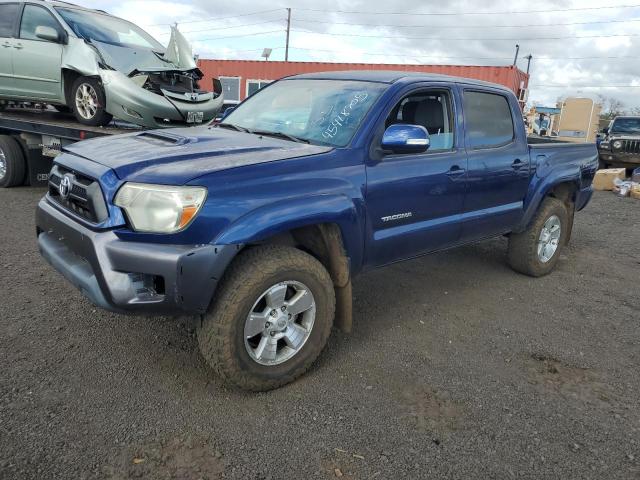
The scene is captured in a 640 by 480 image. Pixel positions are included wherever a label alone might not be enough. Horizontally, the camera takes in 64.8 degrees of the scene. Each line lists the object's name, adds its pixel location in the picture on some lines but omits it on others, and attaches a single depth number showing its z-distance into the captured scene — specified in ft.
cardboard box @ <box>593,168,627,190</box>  40.29
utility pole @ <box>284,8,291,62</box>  139.95
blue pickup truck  8.14
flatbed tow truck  21.48
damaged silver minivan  20.26
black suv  46.88
